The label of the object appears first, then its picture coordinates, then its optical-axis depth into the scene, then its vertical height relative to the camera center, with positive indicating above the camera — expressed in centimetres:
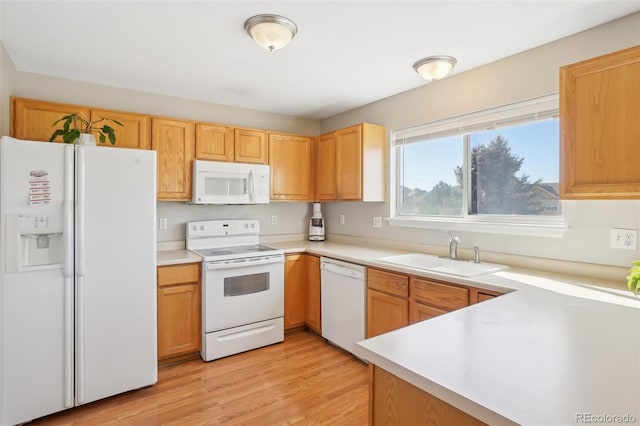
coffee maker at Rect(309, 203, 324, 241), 402 -16
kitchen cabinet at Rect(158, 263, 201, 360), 271 -80
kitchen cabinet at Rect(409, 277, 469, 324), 207 -54
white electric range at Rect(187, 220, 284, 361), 286 -70
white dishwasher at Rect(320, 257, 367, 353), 280 -76
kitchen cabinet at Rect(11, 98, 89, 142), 246 +72
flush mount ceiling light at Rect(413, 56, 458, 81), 241 +108
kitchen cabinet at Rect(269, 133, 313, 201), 364 +53
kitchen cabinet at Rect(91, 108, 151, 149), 276 +73
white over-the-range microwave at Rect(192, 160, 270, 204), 311 +30
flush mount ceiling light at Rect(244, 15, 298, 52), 191 +107
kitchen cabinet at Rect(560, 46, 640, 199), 150 +42
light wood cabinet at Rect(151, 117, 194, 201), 298 +53
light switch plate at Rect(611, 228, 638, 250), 188 -13
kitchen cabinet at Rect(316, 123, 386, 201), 329 +52
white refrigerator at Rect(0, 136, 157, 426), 196 -39
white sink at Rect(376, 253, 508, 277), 227 -37
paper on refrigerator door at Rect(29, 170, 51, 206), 199 +15
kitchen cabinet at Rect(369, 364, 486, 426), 88 -55
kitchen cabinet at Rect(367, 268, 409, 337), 245 -66
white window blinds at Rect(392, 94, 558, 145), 229 +75
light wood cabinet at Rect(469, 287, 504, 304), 190 -46
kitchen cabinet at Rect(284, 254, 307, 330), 335 -77
